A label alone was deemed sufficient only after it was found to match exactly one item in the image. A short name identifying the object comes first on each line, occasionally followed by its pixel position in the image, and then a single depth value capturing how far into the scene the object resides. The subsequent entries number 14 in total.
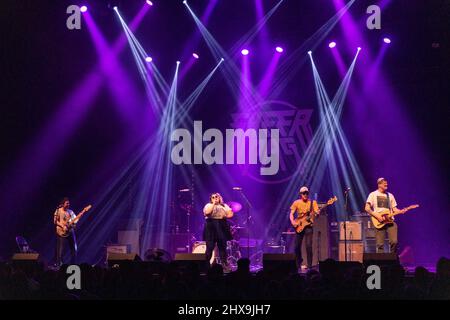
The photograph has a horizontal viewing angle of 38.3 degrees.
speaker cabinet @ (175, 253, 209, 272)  11.27
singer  14.41
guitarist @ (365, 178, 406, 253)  13.46
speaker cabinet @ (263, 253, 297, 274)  10.16
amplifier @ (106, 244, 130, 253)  16.81
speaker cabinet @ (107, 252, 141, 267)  11.01
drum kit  16.38
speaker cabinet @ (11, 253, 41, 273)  10.44
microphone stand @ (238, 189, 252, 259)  16.76
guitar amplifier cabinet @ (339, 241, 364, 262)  15.87
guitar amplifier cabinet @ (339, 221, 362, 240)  15.87
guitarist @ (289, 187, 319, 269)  14.10
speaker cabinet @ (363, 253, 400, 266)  10.35
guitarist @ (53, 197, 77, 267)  15.66
